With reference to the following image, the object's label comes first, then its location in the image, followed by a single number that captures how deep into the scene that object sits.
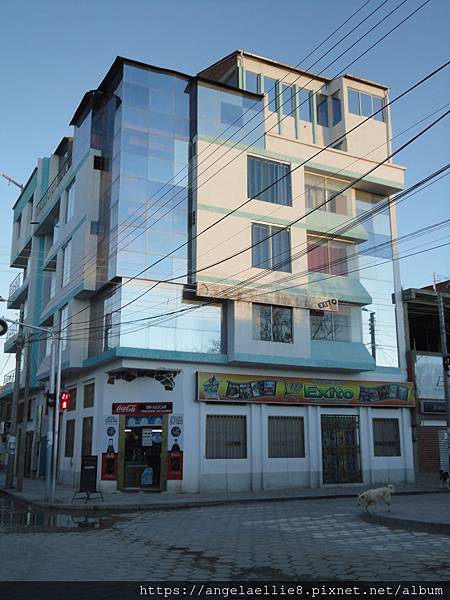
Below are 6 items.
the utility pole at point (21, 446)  24.41
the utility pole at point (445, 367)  25.42
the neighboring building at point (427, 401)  30.61
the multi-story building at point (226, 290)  24.88
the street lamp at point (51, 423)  20.39
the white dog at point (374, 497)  15.12
